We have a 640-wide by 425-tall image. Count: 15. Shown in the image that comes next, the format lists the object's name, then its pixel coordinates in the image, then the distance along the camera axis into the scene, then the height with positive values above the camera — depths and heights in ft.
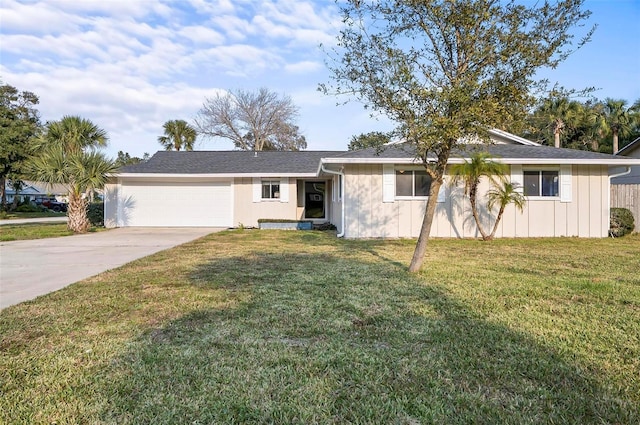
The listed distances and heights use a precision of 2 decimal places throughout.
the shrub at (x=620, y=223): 38.55 -1.64
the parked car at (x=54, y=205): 122.93 +2.48
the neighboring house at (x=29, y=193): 142.39 +7.76
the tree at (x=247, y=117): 102.37 +25.80
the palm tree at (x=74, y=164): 41.60 +5.44
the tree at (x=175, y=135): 91.35 +18.51
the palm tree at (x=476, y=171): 33.12 +3.35
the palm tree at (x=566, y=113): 76.84 +19.47
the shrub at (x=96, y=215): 54.34 -0.44
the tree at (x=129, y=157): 194.92 +30.61
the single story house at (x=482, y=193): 36.24 +1.50
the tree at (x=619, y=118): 82.12 +19.44
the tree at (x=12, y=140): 73.46 +14.52
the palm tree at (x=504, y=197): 34.78 +1.04
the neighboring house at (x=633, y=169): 55.72 +5.66
